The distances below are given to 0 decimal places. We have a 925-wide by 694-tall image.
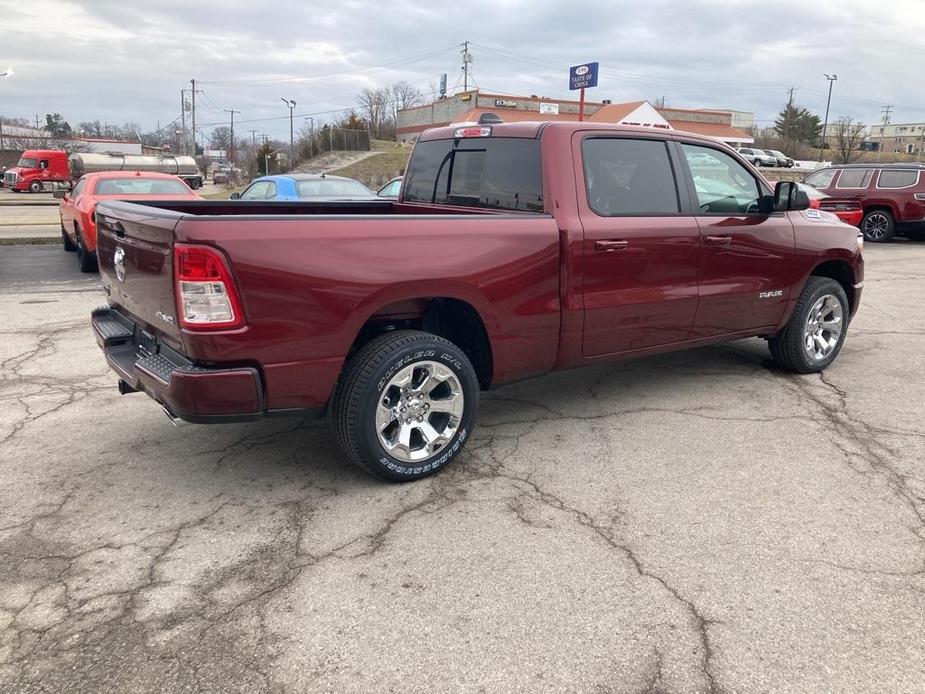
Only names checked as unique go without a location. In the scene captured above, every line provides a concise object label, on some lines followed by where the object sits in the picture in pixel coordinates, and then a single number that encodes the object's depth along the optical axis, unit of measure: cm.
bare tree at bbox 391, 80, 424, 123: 8891
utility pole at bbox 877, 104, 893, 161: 11546
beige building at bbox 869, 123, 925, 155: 10745
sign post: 1912
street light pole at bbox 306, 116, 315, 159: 4604
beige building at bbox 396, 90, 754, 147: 5644
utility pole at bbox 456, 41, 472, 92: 8150
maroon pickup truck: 320
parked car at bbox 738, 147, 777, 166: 5059
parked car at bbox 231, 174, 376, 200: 1141
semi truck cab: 4097
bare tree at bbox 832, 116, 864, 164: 5525
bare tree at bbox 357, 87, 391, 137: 8225
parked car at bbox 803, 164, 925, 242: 1580
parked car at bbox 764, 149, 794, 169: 5288
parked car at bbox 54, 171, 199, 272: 1023
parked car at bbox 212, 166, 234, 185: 6097
